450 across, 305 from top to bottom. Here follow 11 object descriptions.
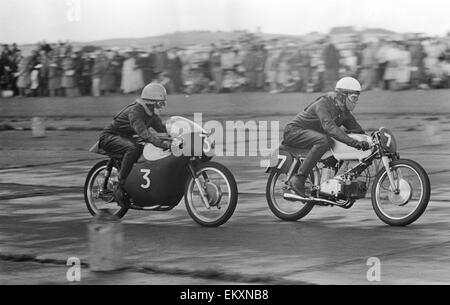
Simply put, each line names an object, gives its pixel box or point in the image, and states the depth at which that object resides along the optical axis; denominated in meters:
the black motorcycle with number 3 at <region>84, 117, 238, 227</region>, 10.59
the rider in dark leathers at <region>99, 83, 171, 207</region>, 10.92
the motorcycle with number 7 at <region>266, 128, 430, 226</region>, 10.31
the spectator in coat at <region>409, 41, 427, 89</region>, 22.28
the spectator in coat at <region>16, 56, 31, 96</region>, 28.17
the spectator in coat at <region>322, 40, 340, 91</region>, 22.64
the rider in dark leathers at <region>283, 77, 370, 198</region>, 10.66
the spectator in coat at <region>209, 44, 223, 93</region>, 24.41
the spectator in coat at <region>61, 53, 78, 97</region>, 27.11
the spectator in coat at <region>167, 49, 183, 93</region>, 23.96
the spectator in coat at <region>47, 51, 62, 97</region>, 27.35
